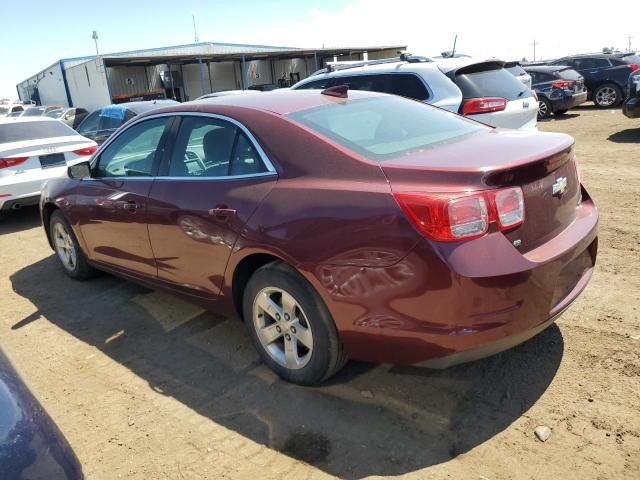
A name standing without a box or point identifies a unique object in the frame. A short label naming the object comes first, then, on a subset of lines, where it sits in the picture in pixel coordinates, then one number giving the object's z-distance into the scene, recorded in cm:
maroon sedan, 237
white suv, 629
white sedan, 715
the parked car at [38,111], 2579
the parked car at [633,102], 1041
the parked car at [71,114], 2195
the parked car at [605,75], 1596
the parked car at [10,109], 3312
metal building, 2936
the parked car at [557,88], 1462
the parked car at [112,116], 930
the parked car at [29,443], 155
